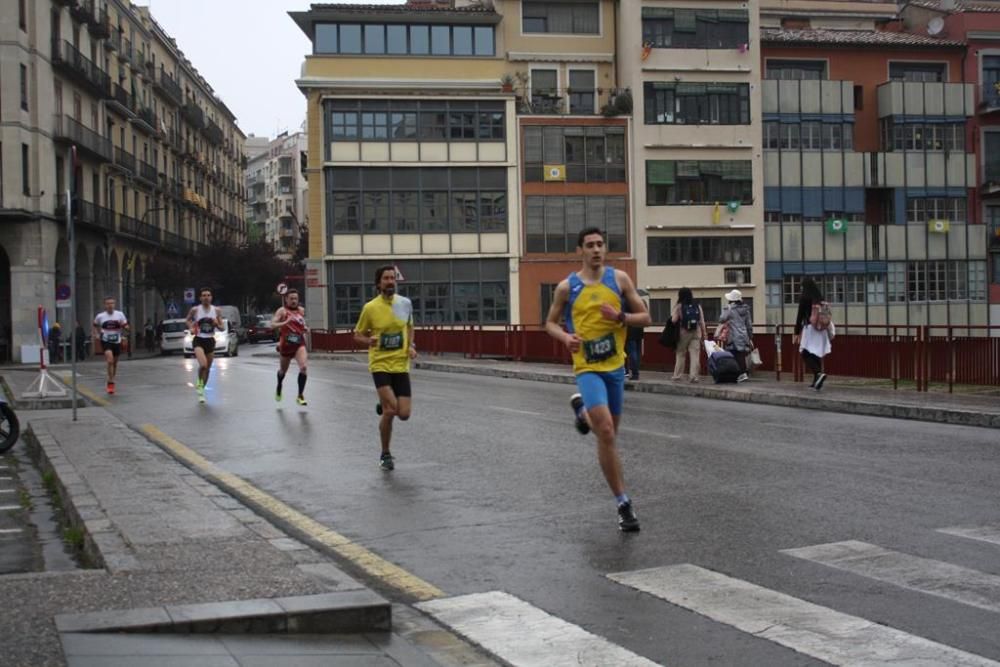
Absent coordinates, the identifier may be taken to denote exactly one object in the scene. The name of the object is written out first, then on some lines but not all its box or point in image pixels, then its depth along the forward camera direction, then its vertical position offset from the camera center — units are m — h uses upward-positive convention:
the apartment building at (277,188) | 137.12 +16.31
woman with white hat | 20.81 -0.32
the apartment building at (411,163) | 50.47 +6.72
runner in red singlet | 17.31 -0.21
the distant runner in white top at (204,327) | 19.19 -0.14
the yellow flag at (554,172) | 52.34 +6.41
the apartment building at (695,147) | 52.97 +7.58
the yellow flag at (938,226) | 54.97 +3.87
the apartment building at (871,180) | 54.56 +6.12
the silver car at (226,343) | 40.00 -0.92
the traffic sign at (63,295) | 40.01 +0.92
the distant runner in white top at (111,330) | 22.56 -0.19
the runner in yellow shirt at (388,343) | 10.57 -0.26
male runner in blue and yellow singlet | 7.41 -0.17
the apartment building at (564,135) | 52.34 +8.15
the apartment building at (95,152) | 46.41 +8.41
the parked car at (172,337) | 53.19 -0.82
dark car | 70.75 -0.94
